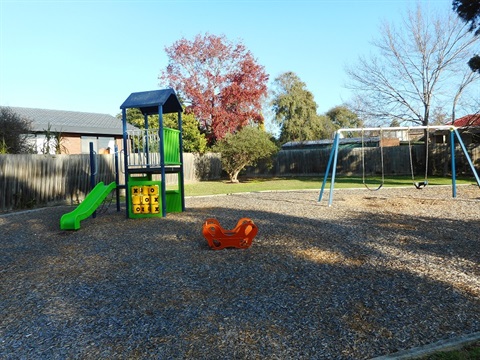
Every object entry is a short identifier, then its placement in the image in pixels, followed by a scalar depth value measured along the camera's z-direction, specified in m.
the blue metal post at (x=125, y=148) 9.65
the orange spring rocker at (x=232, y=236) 5.88
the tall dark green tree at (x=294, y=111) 47.97
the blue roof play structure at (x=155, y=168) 9.40
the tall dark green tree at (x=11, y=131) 13.20
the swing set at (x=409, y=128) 11.08
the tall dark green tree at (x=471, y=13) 13.36
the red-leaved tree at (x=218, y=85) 29.02
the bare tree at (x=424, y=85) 22.67
